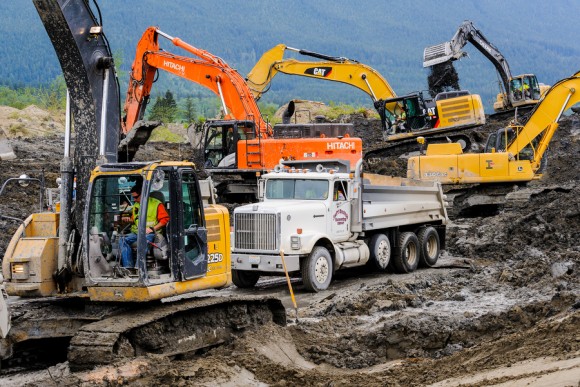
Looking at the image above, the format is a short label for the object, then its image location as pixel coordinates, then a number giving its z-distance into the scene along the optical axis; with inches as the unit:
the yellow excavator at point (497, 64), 1590.8
